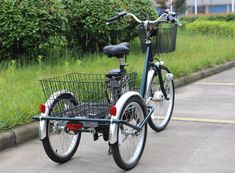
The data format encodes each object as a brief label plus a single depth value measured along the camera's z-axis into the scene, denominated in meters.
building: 73.62
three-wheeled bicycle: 5.72
